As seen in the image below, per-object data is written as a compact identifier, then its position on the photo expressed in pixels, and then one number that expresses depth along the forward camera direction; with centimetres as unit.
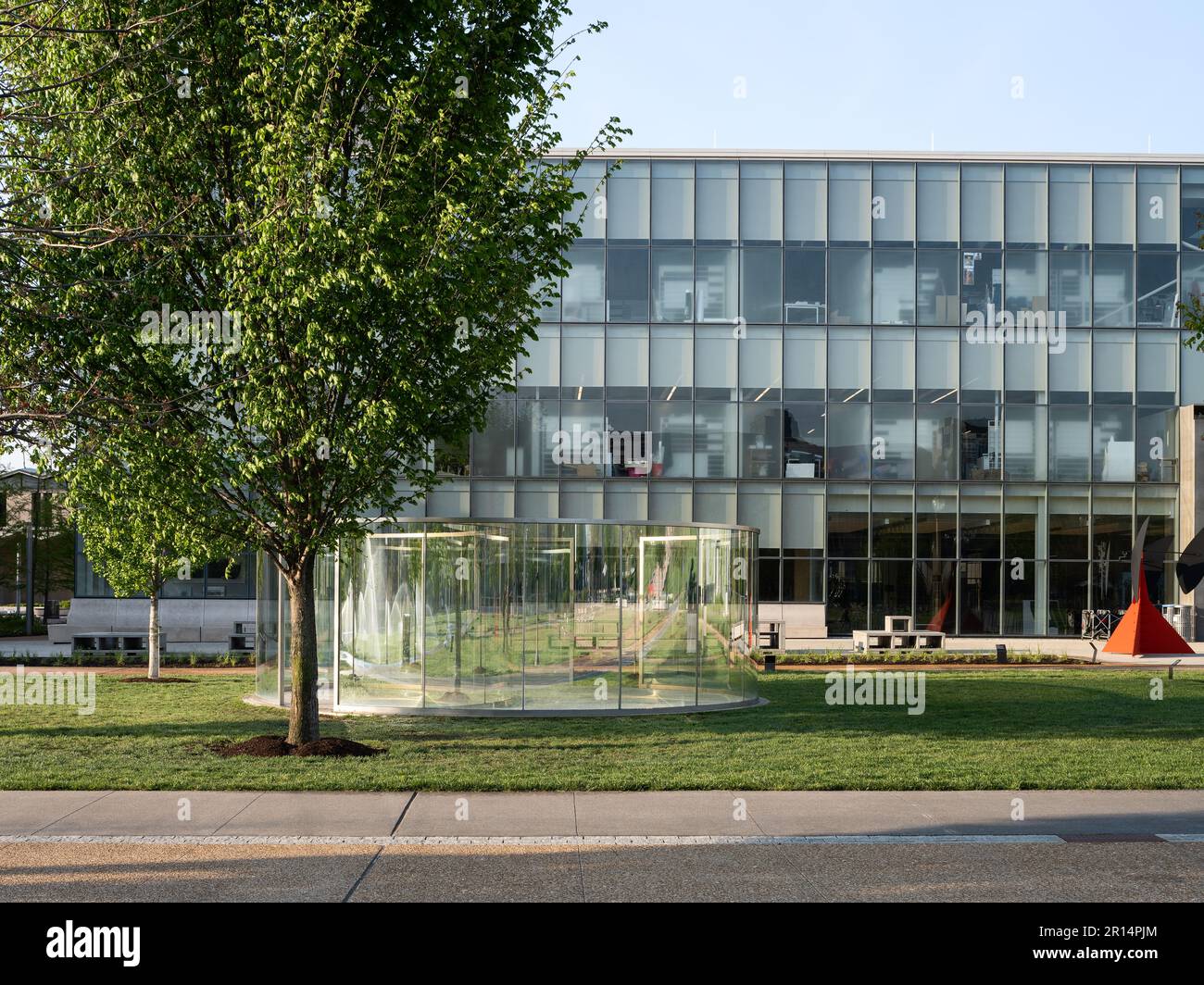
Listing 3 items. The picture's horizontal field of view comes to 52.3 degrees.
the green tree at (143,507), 1362
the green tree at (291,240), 1256
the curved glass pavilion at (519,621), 1841
